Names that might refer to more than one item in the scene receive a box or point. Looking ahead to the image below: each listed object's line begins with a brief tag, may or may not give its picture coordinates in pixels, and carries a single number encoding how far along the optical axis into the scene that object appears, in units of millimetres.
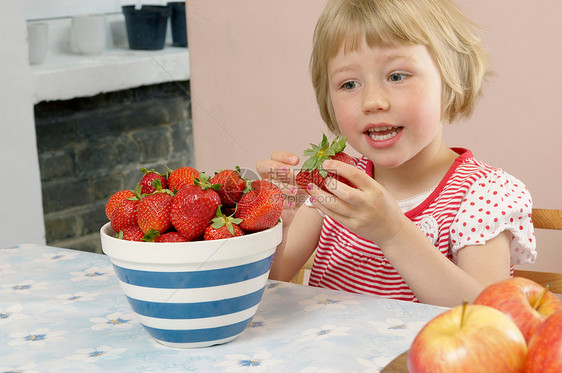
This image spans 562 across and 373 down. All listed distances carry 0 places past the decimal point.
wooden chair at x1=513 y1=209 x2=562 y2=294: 1124
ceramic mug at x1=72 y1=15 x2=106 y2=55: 2719
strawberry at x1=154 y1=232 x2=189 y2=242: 726
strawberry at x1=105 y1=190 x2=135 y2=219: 816
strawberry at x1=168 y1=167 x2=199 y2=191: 814
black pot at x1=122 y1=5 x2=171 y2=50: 2836
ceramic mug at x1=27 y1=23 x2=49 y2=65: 2471
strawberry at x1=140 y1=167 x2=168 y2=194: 830
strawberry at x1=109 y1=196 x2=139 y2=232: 773
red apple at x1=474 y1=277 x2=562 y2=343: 509
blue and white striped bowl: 716
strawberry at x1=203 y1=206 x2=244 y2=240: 730
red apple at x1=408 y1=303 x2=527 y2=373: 457
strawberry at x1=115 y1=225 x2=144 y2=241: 750
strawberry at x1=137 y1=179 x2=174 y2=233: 738
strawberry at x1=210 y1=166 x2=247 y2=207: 774
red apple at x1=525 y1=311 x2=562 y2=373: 446
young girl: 959
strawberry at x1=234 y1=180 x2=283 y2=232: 749
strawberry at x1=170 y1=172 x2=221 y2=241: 728
